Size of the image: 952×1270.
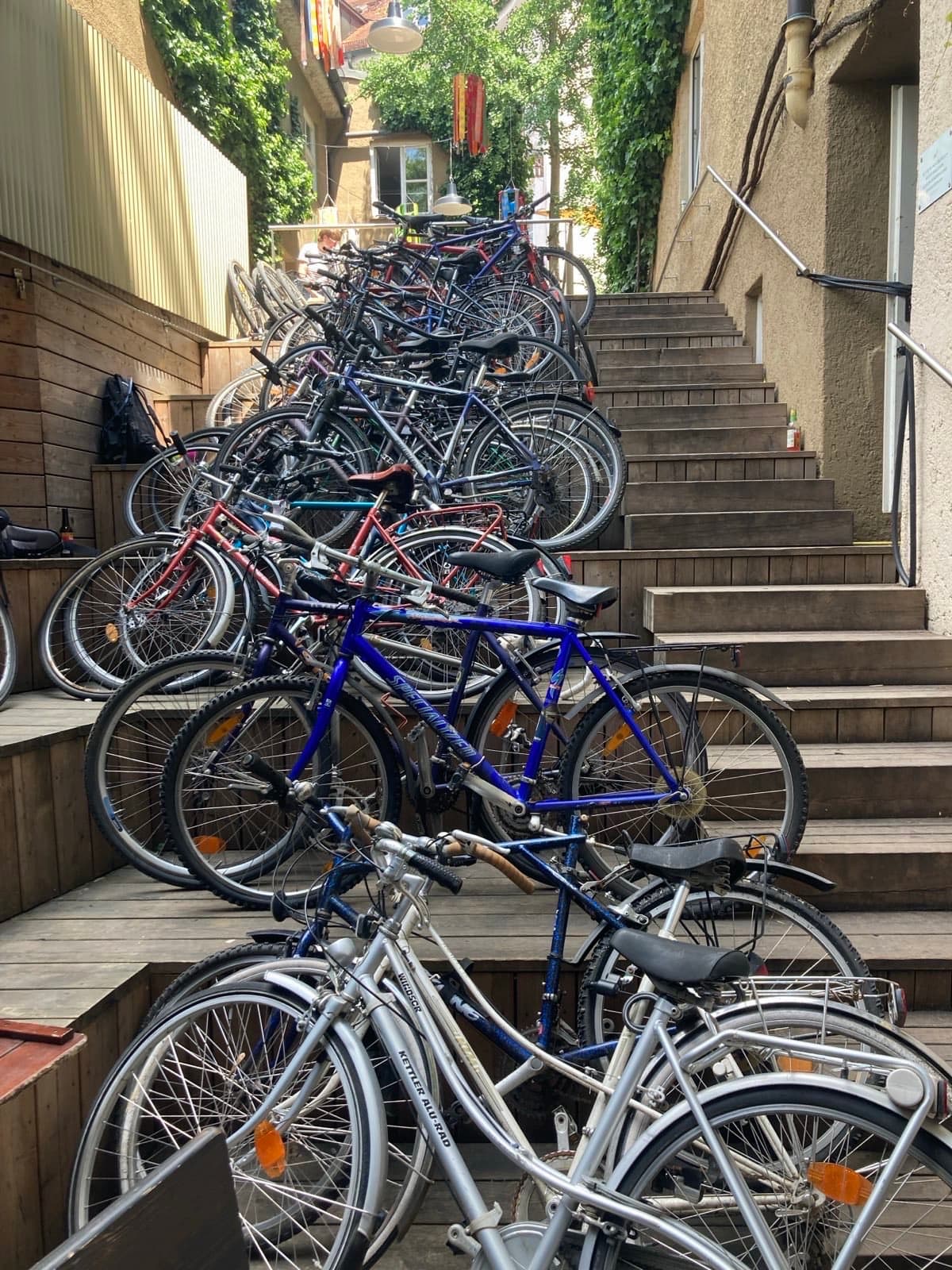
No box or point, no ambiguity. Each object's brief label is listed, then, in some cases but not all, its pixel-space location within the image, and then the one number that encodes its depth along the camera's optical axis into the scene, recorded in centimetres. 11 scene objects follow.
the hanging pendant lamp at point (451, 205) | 1513
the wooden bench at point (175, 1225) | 105
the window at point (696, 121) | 962
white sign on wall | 379
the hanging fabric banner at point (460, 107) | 1844
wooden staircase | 312
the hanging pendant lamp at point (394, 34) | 1232
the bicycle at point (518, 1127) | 150
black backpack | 579
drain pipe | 554
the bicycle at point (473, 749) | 275
